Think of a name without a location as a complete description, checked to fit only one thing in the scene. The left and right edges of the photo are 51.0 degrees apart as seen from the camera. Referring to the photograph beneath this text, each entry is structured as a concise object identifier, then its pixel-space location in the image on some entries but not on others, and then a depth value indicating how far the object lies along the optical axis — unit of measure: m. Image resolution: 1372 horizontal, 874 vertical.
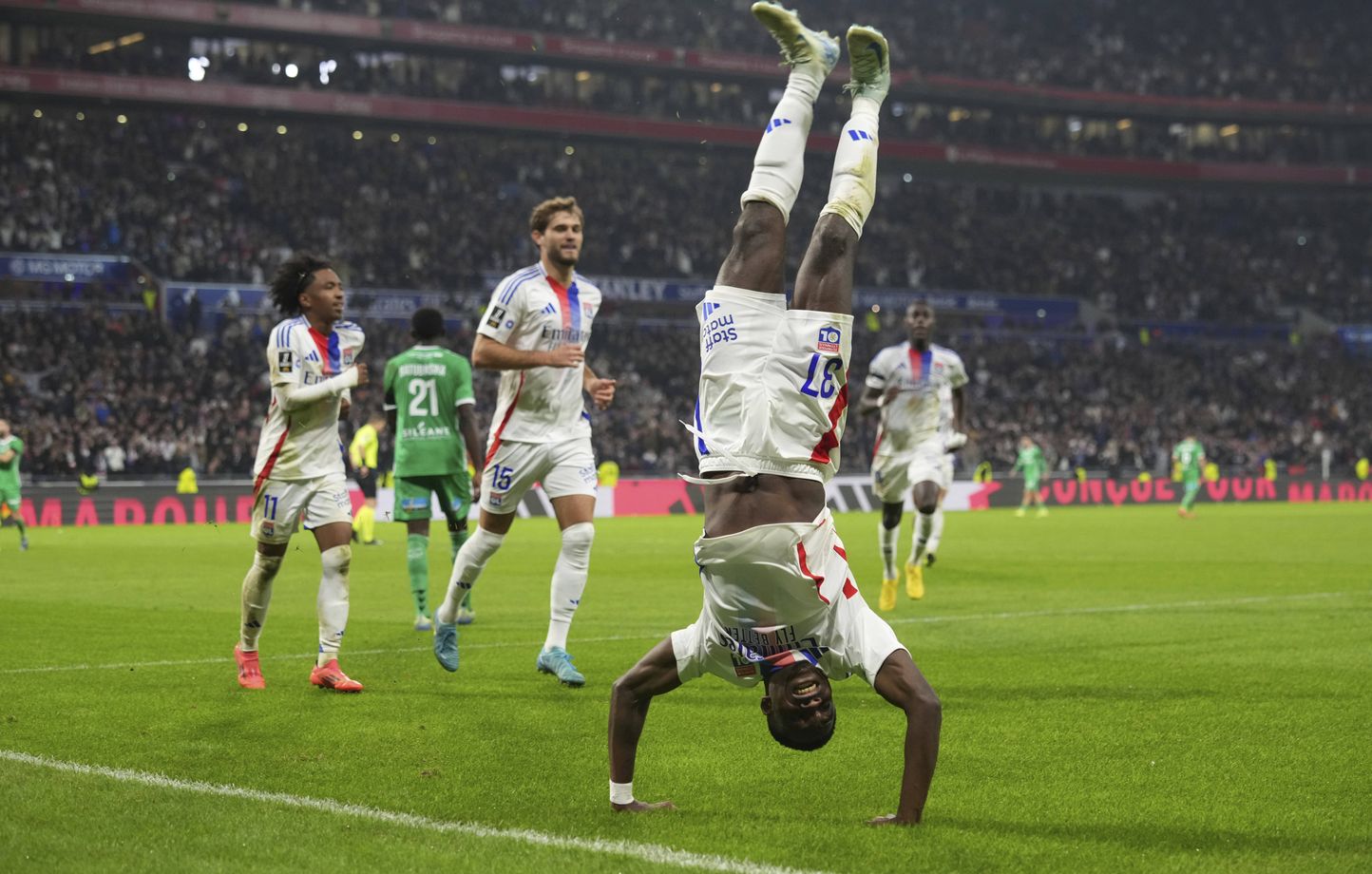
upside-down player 5.06
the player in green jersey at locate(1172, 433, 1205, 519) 33.88
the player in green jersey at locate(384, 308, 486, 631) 11.76
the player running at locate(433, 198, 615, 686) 8.95
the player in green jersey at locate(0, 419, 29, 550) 22.19
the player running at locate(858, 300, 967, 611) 14.61
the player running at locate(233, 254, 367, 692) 8.45
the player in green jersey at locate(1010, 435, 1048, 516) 36.06
